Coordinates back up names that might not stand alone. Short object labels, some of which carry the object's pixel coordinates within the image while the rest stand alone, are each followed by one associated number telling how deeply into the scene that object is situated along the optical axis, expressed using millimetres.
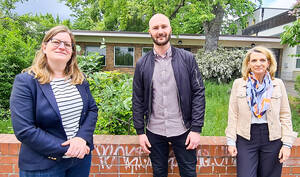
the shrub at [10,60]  5383
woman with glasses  1484
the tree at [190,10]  8945
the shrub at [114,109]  3078
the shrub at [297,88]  5777
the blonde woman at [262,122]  1997
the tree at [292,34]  4590
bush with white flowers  7910
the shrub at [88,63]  3697
